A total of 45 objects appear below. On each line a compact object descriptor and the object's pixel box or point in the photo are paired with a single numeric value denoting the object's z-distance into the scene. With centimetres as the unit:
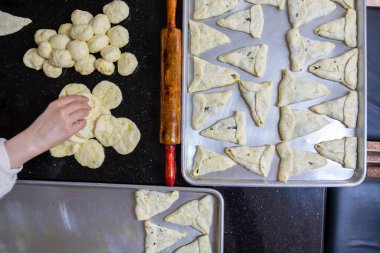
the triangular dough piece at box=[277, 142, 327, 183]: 123
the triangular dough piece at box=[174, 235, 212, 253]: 127
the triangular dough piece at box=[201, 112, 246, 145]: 125
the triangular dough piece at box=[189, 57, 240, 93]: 126
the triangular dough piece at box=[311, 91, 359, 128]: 122
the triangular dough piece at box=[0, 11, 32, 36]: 136
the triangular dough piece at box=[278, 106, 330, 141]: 123
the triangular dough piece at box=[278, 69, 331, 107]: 124
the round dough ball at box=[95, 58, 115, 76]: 131
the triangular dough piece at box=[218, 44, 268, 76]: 125
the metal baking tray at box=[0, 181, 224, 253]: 132
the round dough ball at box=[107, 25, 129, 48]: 131
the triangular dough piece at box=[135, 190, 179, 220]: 128
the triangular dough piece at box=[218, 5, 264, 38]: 126
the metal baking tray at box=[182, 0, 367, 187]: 123
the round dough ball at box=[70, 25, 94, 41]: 129
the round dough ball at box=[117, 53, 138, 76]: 131
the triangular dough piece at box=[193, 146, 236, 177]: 125
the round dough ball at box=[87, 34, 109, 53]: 130
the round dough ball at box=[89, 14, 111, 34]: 130
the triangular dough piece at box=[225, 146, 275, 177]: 124
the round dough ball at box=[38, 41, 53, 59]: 131
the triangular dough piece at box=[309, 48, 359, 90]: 122
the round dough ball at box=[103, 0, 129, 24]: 132
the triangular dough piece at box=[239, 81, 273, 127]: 124
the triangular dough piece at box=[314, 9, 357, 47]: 122
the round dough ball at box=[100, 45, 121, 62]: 130
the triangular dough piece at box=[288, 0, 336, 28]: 124
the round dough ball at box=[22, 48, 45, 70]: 133
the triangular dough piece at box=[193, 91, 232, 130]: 126
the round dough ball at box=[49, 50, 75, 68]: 129
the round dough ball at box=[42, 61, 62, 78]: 133
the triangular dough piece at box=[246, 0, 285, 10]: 126
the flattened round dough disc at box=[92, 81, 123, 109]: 132
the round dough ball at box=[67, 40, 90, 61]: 129
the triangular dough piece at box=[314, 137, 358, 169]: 122
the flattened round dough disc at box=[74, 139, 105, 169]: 132
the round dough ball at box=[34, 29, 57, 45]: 133
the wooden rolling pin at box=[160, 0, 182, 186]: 123
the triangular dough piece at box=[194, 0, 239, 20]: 127
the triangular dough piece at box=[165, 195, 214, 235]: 127
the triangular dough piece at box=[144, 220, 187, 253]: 130
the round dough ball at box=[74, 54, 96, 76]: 131
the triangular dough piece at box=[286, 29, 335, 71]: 124
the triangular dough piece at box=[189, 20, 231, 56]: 127
